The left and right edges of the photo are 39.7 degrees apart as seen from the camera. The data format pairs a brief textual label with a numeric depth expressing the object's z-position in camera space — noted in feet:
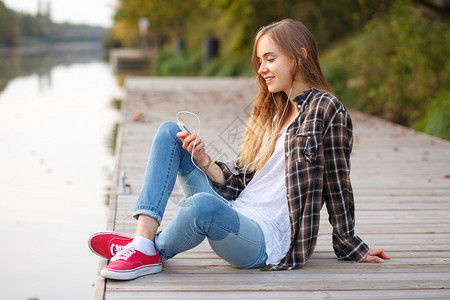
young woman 8.34
